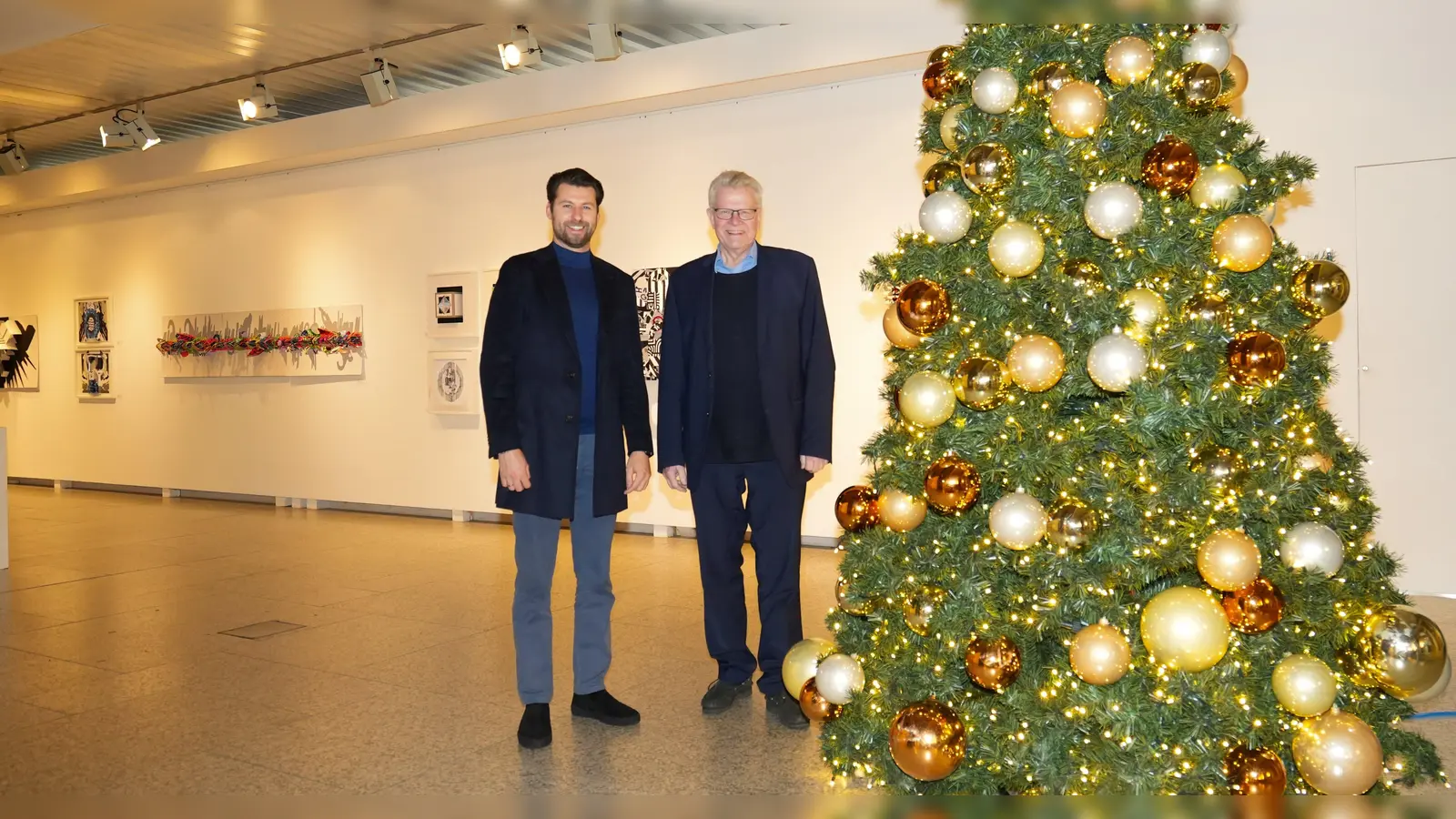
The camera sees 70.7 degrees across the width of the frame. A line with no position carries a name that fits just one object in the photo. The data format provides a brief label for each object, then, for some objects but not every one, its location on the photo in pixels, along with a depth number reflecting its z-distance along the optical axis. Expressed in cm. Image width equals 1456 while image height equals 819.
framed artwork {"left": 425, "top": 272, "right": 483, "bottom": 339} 904
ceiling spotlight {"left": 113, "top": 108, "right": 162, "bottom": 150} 1011
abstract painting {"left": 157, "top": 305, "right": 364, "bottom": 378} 999
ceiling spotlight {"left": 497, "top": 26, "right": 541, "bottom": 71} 756
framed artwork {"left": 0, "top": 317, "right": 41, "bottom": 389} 1295
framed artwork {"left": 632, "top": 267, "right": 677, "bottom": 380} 804
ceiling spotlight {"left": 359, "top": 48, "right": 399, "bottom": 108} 855
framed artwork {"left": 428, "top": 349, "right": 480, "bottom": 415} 906
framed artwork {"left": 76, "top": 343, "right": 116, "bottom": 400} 1216
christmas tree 212
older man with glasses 351
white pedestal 684
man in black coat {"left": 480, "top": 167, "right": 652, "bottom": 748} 330
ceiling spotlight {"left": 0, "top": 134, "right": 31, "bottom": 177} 1166
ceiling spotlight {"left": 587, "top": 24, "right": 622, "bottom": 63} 725
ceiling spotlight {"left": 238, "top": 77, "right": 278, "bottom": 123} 905
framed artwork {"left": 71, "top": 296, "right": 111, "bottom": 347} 1217
